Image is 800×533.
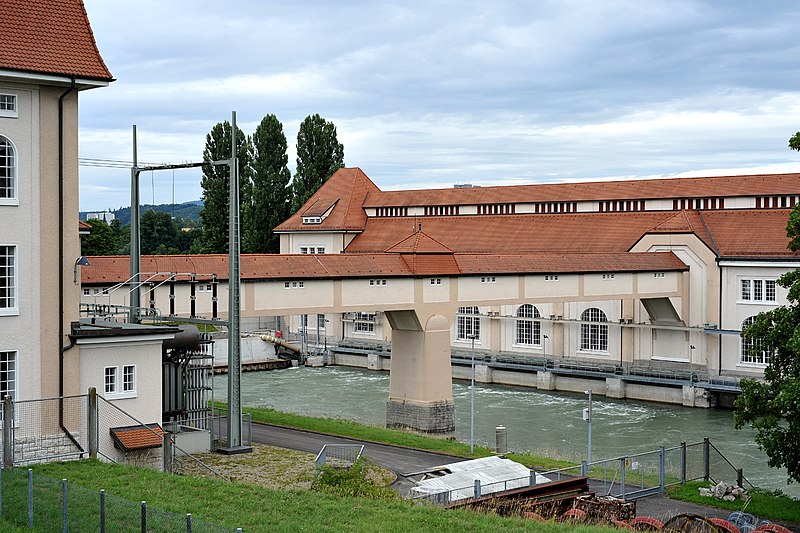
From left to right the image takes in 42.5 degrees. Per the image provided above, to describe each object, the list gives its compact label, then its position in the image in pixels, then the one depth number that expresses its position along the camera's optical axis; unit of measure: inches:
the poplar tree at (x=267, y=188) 2987.2
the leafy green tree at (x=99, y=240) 3383.4
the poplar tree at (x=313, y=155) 3117.6
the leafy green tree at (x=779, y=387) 892.0
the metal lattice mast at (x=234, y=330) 1110.4
